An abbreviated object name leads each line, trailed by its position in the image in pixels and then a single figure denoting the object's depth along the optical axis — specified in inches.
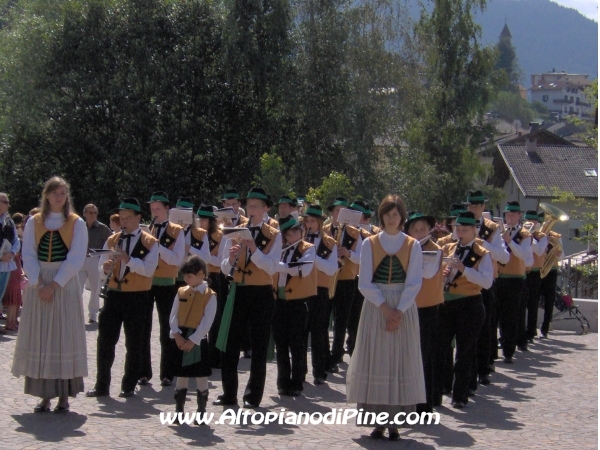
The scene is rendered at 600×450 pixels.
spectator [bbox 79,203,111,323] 599.8
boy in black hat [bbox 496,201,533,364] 517.7
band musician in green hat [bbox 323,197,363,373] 470.6
